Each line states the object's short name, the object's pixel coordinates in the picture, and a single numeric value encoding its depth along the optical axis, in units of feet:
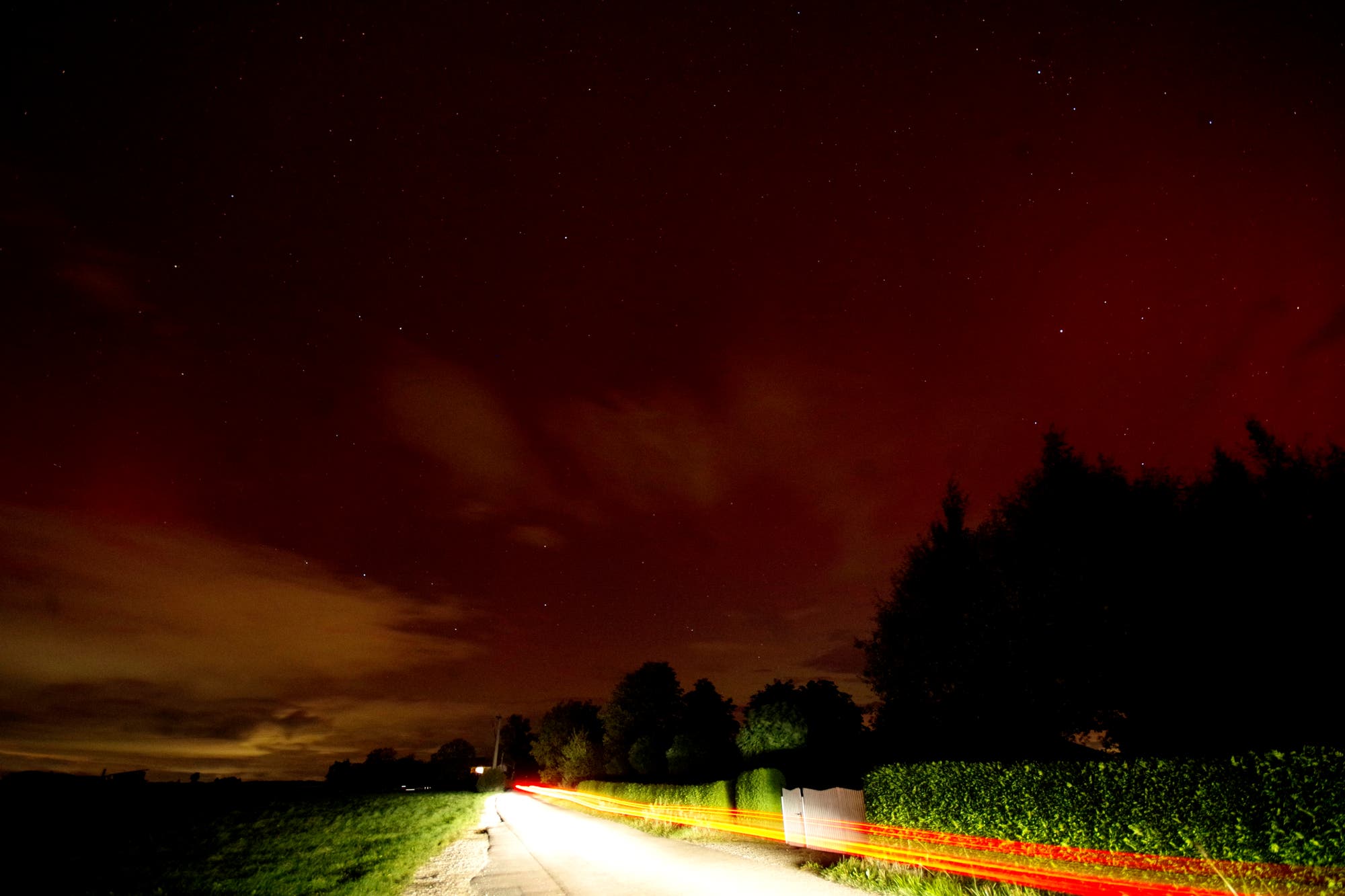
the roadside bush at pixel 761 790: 67.00
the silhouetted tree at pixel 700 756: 118.93
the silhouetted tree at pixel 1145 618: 50.88
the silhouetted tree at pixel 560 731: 249.55
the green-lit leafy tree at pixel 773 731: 78.28
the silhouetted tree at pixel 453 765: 330.07
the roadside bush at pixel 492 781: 256.42
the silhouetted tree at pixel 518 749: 399.03
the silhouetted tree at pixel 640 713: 193.77
